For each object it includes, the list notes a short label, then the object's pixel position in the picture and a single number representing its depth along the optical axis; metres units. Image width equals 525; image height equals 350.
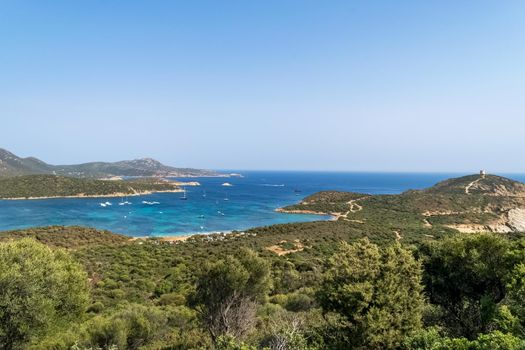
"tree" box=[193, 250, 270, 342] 13.81
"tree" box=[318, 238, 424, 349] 10.82
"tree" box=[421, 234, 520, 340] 13.39
